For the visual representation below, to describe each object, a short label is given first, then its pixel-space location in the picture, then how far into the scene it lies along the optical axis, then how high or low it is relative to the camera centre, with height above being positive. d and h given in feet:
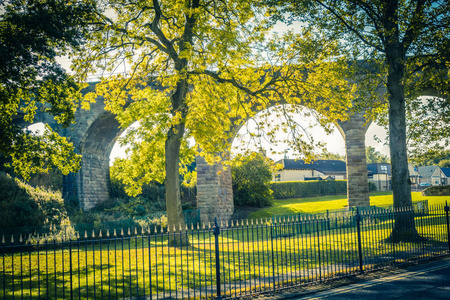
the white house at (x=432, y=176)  243.81 -8.11
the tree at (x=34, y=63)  34.22 +11.61
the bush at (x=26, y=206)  53.11 -3.92
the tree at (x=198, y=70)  40.45 +12.55
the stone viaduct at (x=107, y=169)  66.33 +0.99
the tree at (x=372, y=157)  414.51 +11.34
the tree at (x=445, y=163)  268.21 +0.53
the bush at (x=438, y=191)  102.17 -7.72
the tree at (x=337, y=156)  349.82 +12.35
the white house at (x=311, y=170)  182.39 -0.68
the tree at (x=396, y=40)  39.32 +14.41
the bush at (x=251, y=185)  90.48 -3.38
